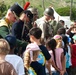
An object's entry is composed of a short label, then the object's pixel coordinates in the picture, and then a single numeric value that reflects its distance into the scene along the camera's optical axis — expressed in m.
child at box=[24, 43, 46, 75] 3.29
